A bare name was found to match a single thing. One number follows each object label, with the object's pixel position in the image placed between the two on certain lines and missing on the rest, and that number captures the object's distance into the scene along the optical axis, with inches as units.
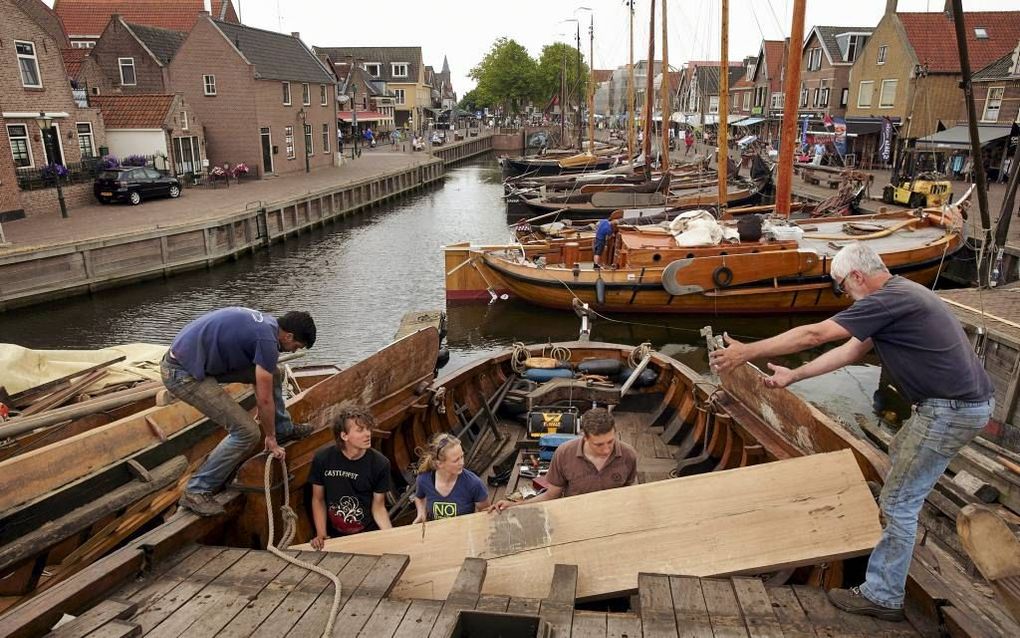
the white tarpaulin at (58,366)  272.4
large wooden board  136.9
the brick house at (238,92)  1288.1
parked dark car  932.6
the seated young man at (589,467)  170.6
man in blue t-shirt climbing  167.5
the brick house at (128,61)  1374.3
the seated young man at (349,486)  172.6
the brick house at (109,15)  1820.9
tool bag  267.1
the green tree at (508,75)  3159.5
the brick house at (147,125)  1100.5
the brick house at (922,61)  1311.5
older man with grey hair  118.7
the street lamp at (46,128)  834.6
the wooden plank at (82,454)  178.9
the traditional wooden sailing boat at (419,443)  123.2
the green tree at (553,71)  3235.7
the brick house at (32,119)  805.2
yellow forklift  864.3
